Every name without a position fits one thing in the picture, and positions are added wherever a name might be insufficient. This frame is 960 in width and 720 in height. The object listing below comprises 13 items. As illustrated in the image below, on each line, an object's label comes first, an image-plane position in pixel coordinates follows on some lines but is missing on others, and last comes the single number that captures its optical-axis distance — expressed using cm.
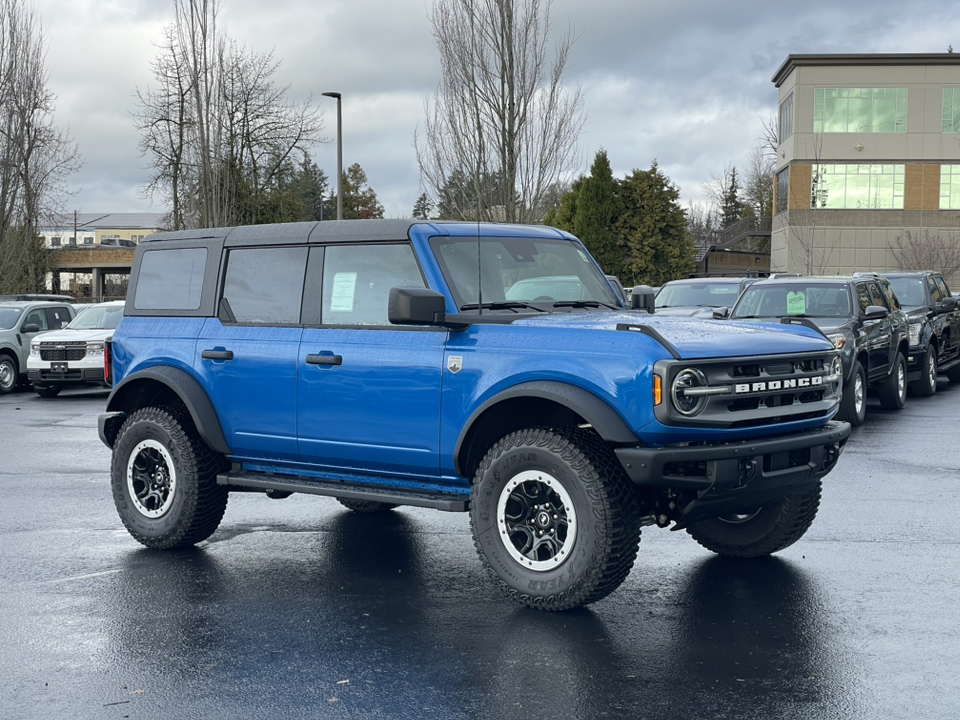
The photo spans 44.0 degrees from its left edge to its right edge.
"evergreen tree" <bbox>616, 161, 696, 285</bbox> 5762
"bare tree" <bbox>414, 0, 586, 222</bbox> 3241
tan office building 6250
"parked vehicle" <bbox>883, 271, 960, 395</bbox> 1841
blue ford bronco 584
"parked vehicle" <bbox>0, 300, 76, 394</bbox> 2261
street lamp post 2823
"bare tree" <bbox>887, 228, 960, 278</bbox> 5353
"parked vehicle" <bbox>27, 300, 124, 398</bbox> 2095
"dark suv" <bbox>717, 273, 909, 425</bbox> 1433
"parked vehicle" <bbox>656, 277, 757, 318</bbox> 1936
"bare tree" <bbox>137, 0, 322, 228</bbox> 3741
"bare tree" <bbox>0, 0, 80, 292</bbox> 3881
